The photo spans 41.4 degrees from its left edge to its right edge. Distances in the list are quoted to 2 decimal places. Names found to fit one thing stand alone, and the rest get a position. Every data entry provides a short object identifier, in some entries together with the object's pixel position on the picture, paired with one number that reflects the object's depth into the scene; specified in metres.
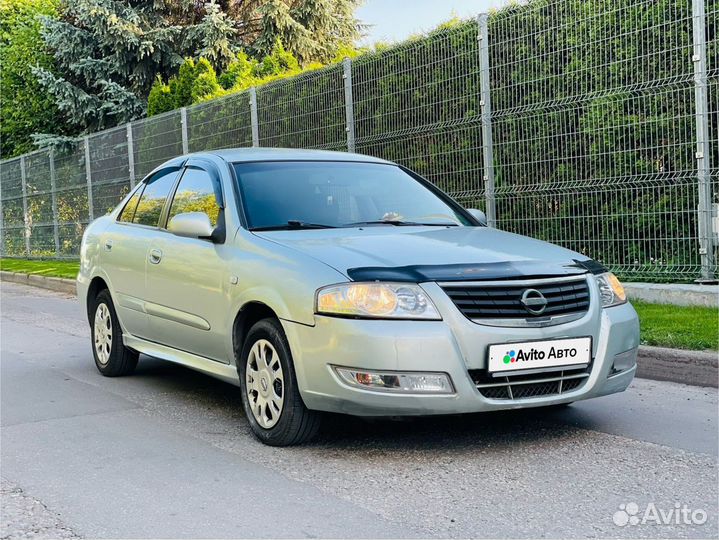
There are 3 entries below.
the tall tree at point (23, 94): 37.69
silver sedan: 4.47
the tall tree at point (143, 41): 31.08
